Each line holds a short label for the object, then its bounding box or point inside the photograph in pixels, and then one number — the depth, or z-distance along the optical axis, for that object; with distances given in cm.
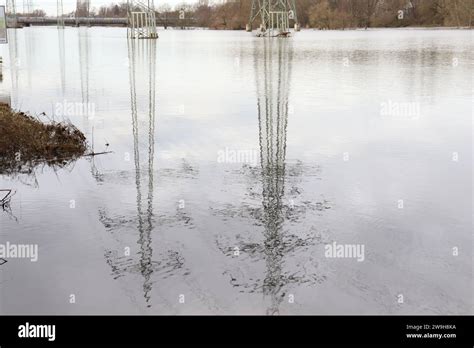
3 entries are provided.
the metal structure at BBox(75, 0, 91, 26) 12408
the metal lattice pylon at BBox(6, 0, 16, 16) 8581
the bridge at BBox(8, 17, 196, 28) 13112
